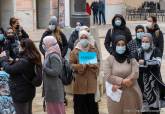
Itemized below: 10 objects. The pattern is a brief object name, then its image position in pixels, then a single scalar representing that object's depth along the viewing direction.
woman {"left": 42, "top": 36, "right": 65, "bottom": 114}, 9.22
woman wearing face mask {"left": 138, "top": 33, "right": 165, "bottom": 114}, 9.60
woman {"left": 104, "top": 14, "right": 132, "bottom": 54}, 12.06
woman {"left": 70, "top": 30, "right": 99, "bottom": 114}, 10.16
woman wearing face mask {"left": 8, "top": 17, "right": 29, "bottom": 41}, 13.07
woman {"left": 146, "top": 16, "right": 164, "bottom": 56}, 12.45
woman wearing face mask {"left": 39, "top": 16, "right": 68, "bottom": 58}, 12.21
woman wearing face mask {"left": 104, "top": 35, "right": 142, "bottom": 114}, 8.97
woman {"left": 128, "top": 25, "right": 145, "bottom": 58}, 9.86
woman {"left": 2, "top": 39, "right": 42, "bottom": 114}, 8.90
